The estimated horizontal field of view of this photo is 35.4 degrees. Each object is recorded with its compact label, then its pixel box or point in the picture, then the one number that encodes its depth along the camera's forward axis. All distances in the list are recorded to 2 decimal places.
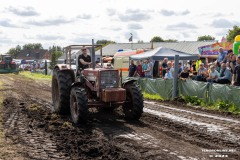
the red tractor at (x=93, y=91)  9.16
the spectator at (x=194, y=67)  19.01
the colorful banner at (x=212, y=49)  23.81
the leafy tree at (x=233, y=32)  54.94
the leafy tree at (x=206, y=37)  103.53
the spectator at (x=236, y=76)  12.31
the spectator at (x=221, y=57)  15.29
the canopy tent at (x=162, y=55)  18.92
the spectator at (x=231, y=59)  13.43
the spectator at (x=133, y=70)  19.83
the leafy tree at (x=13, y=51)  146.35
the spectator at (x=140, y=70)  19.95
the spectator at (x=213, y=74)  13.91
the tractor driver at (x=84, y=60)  10.23
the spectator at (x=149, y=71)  19.61
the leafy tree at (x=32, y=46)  159.81
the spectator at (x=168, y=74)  16.69
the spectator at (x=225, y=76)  13.36
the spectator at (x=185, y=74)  15.79
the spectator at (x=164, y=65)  18.20
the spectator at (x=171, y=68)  16.38
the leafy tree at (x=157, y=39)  96.69
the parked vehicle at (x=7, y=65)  37.34
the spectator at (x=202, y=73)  14.97
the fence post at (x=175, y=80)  14.81
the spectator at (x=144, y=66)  20.51
